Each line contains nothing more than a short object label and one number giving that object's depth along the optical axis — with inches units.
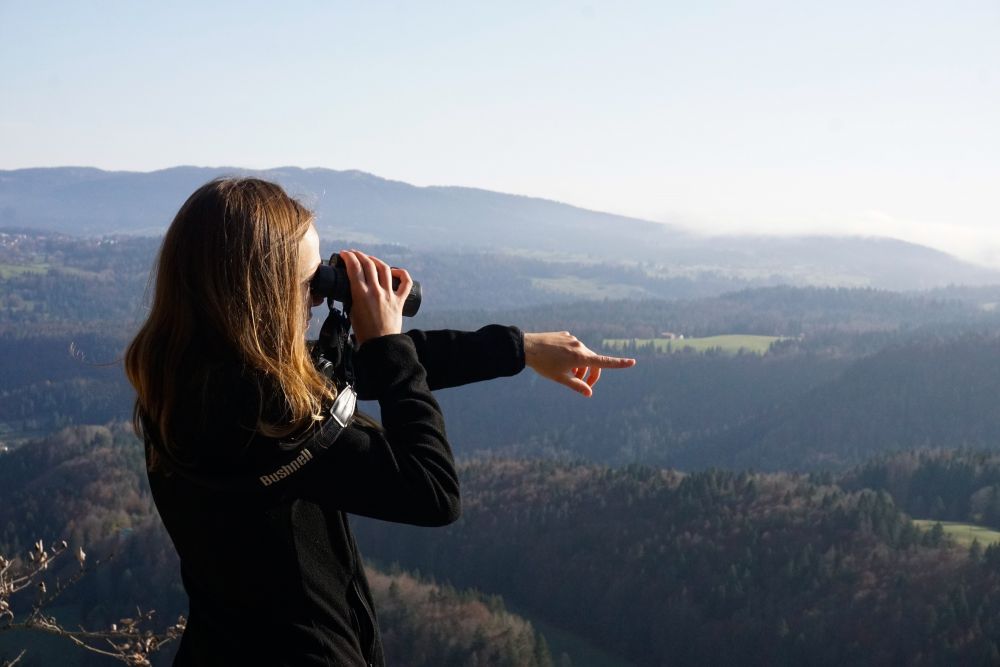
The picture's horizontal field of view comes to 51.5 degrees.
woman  81.4
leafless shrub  199.8
